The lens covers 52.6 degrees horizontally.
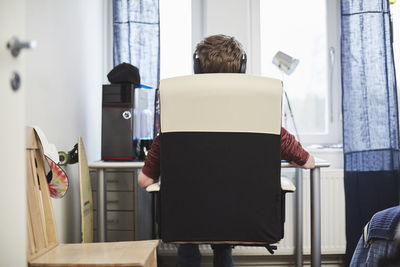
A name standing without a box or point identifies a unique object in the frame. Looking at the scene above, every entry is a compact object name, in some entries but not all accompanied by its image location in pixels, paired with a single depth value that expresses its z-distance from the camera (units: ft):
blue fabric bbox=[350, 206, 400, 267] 4.31
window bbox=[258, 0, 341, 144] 8.61
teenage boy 4.73
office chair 4.20
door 2.79
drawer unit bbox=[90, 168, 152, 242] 6.59
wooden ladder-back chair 3.79
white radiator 7.72
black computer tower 6.44
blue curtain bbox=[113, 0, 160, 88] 7.72
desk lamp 7.69
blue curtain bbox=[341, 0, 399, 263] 7.59
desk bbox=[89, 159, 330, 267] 5.93
